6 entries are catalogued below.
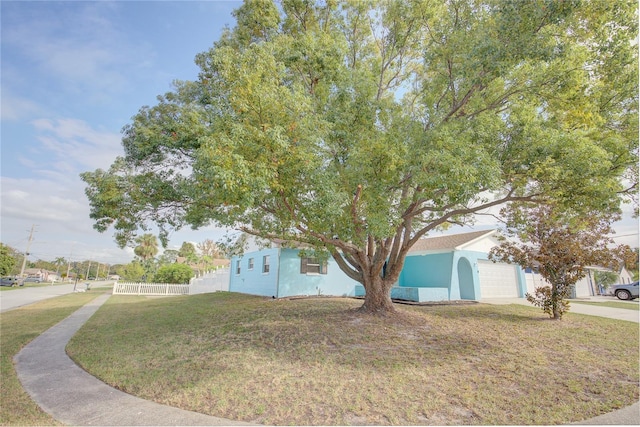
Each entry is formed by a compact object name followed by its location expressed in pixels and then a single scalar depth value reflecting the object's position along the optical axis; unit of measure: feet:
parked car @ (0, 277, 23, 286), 135.78
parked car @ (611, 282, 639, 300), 75.22
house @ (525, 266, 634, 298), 74.49
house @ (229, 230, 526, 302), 58.59
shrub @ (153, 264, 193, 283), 107.34
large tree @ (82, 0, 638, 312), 22.81
